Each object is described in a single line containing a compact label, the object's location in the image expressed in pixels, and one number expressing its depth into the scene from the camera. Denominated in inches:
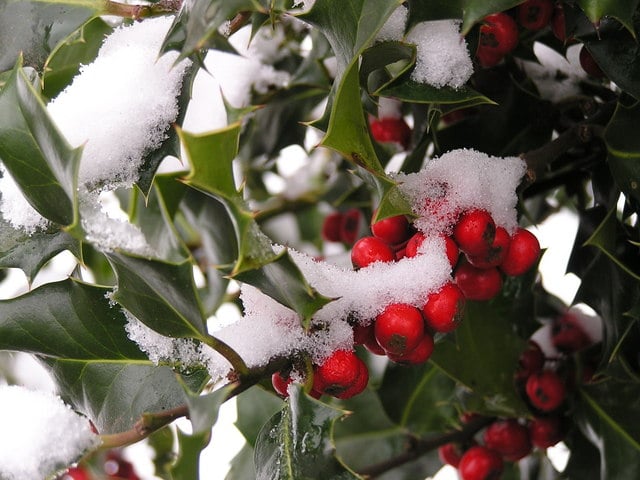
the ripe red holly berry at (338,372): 9.8
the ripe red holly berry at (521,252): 10.5
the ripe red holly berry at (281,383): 10.0
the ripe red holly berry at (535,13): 11.0
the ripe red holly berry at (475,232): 10.1
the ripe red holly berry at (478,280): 10.8
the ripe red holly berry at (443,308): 9.9
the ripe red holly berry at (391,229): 10.5
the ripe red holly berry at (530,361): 13.3
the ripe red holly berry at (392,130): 12.8
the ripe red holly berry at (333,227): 15.9
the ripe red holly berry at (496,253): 10.3
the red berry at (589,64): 11.4
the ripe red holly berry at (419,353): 10.1
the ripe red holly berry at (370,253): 10.3
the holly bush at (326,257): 9.5
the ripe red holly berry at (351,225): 15.5
